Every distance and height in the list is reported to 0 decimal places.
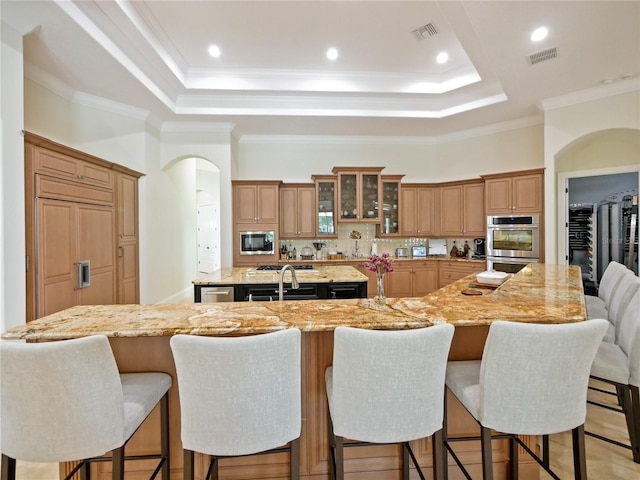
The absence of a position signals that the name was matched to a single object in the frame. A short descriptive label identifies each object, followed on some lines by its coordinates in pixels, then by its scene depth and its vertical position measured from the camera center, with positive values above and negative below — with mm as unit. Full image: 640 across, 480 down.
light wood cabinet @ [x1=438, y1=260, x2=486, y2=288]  5441 -558
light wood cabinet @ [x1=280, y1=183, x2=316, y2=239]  5895 +538
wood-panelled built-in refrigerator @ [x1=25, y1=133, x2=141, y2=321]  2875 +147
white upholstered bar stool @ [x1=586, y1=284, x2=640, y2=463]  1797 -772
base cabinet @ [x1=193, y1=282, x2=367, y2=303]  3445 -574
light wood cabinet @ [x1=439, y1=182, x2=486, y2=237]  5602 +520
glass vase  1858 -323
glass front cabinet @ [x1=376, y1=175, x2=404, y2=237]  6012 +573
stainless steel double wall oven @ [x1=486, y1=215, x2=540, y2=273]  4797 -73
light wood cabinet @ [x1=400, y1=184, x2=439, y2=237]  6094 +552
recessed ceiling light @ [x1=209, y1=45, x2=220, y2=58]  3943 +2429
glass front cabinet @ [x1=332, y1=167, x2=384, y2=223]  5855 +839
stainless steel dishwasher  3402 -580
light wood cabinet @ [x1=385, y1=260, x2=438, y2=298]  5768 -736
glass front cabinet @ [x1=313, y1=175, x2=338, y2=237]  5898 +612
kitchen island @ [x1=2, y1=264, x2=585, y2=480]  1417 -390
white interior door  8359 +71
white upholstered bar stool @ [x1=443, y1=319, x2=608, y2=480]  1239 -578
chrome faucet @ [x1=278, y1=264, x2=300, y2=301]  2173 -297
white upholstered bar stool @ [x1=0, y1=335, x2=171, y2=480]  1101 -582
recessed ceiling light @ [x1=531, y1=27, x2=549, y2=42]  3019 +1990
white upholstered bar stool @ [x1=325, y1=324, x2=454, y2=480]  1206 -571
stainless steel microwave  5578 -53
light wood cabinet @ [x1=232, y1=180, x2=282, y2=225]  5609 +668
